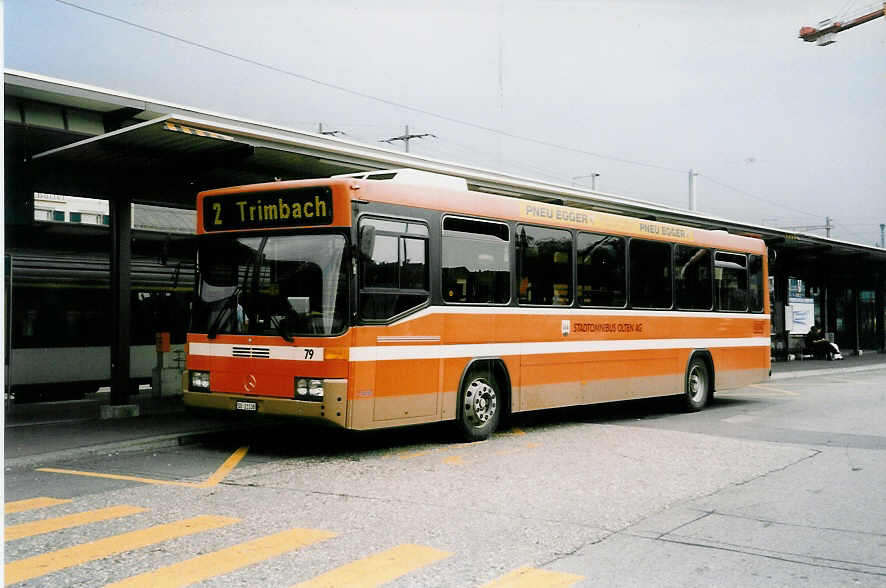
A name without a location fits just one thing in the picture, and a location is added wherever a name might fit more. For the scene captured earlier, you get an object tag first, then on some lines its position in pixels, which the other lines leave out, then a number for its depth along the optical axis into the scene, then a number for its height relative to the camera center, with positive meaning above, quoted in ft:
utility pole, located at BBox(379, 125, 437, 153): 144.01 +28.94
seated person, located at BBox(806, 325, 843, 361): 111.55 -3.89
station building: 38.08 +7.38
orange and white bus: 32.55 +0.49
